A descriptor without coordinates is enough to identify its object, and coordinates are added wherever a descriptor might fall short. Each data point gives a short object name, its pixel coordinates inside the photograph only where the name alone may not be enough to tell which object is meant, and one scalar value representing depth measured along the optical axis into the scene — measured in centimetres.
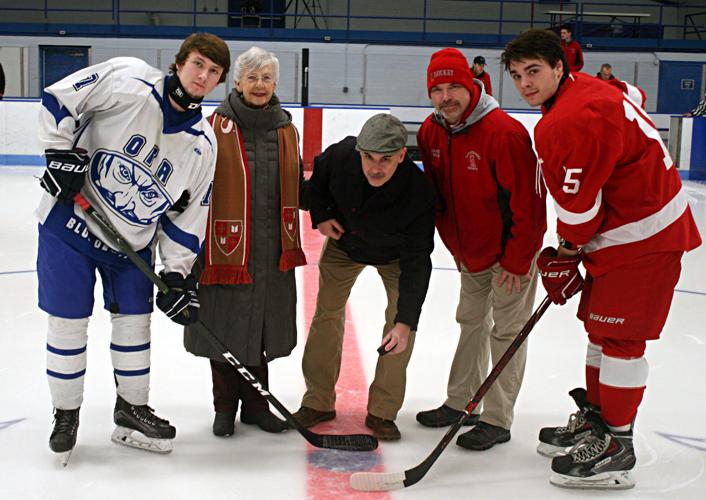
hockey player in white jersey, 251
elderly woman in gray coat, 283
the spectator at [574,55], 1199
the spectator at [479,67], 994
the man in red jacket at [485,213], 278
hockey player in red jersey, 239
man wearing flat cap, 277
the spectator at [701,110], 1185
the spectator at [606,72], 1148
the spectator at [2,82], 721
